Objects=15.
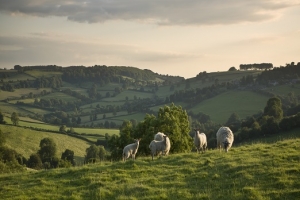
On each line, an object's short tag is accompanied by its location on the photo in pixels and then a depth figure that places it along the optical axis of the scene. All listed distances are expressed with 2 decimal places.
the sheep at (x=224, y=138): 23.23
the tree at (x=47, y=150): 81.88
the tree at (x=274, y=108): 89.27
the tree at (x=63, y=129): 112.88
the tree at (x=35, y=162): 75.38
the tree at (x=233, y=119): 114.63
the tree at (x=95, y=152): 78.31
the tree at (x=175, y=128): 41.28
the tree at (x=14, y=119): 107.17
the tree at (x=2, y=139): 71.44
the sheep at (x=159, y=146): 23.20
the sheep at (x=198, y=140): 24.36
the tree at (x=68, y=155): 82.78
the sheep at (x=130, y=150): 24.50
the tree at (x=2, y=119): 102.25
